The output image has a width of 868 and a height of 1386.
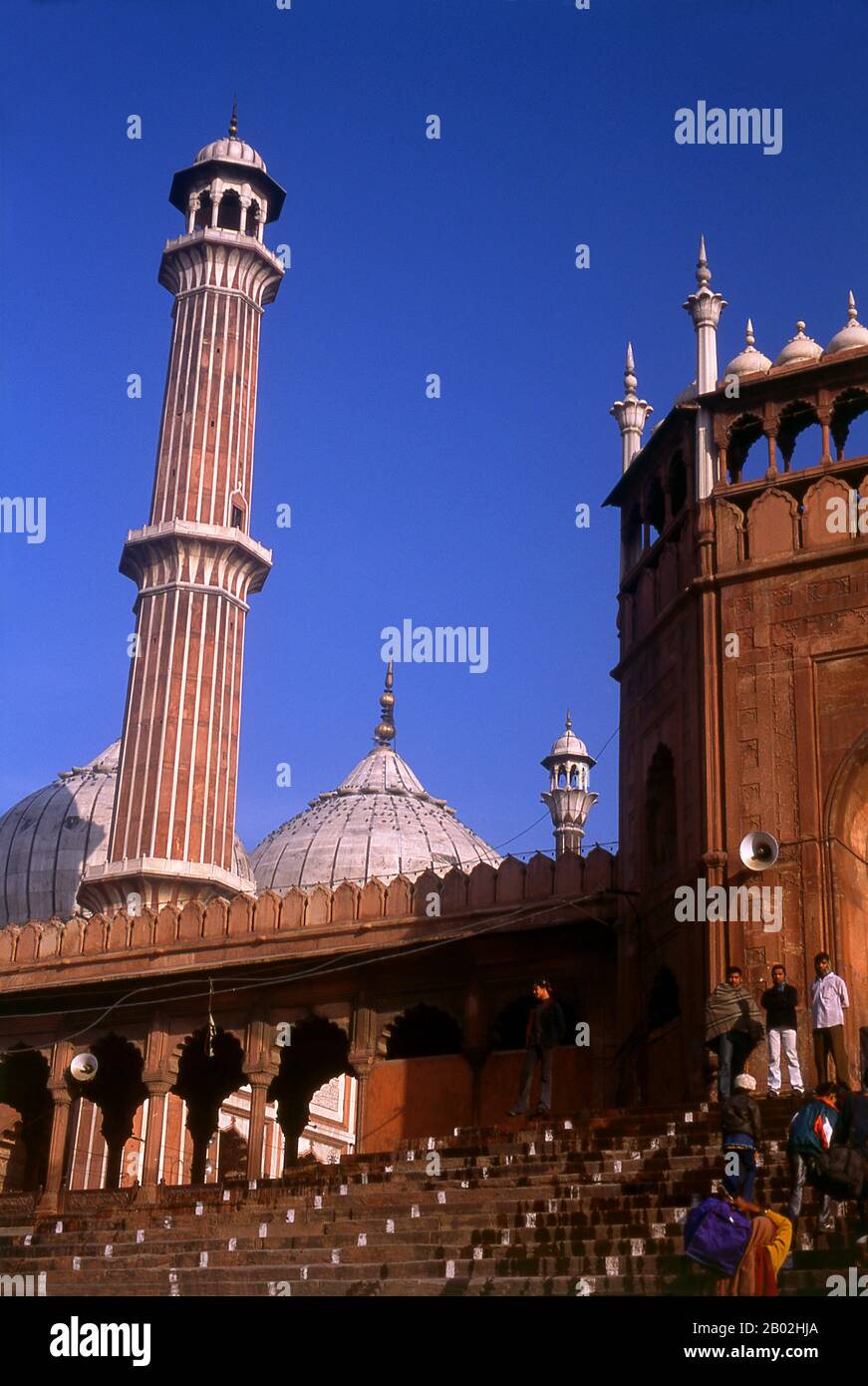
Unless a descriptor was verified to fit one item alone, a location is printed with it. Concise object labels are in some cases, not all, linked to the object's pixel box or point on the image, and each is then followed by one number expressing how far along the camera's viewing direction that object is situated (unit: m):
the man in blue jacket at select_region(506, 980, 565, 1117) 16.67
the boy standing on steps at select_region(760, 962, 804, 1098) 15.27
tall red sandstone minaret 35.78
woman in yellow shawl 9.91
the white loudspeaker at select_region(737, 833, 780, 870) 17.80
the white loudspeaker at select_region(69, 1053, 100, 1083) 23.08
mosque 18.20
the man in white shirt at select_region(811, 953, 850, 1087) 15.08
